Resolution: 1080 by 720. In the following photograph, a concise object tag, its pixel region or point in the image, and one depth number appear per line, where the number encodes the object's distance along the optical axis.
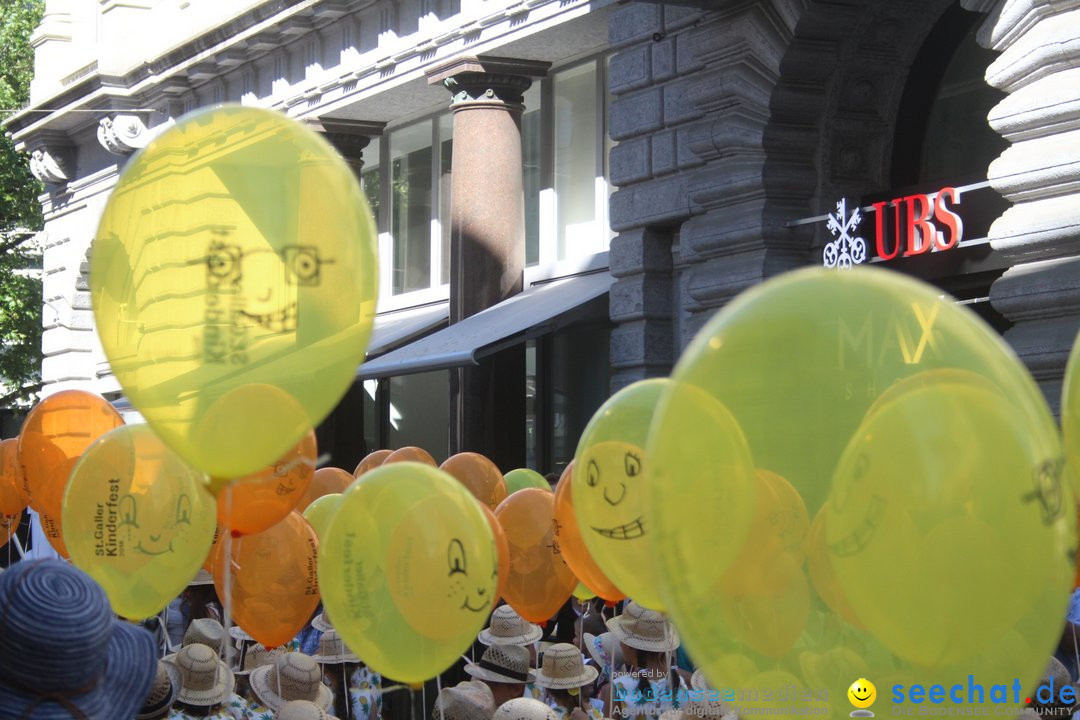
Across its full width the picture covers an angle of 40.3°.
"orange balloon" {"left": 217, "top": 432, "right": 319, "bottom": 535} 5.43
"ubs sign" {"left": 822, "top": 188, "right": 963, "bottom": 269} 9.62
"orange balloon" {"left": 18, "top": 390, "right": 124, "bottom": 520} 7.90
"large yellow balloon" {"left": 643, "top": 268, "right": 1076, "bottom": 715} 2.72
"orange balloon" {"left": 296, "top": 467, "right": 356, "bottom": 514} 7.90
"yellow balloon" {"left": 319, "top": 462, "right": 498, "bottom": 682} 4.91
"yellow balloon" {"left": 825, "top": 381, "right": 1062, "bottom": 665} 2.70
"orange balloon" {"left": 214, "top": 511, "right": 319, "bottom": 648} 6.00
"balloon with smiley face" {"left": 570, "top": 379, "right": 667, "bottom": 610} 5.21
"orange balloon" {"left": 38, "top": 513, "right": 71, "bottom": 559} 7.36
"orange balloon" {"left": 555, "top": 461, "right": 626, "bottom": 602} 6.02
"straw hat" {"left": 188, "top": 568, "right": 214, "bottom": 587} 7.97
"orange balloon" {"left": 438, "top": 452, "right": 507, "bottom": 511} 7.70
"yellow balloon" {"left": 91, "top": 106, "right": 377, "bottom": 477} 3.99
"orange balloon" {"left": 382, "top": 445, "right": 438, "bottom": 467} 7.91
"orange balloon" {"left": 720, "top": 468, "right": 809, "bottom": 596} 2.97
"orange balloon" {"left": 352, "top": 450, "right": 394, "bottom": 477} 8.52
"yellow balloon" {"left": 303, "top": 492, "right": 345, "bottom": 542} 6.55
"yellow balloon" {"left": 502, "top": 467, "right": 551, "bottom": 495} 8.06
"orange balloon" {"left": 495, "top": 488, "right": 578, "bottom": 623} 6.34
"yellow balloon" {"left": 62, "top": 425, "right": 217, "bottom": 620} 5.95
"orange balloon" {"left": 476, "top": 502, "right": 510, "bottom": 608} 5.50
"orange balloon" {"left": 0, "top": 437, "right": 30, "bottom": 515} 8.65
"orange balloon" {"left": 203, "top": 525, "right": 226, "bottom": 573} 6.48
